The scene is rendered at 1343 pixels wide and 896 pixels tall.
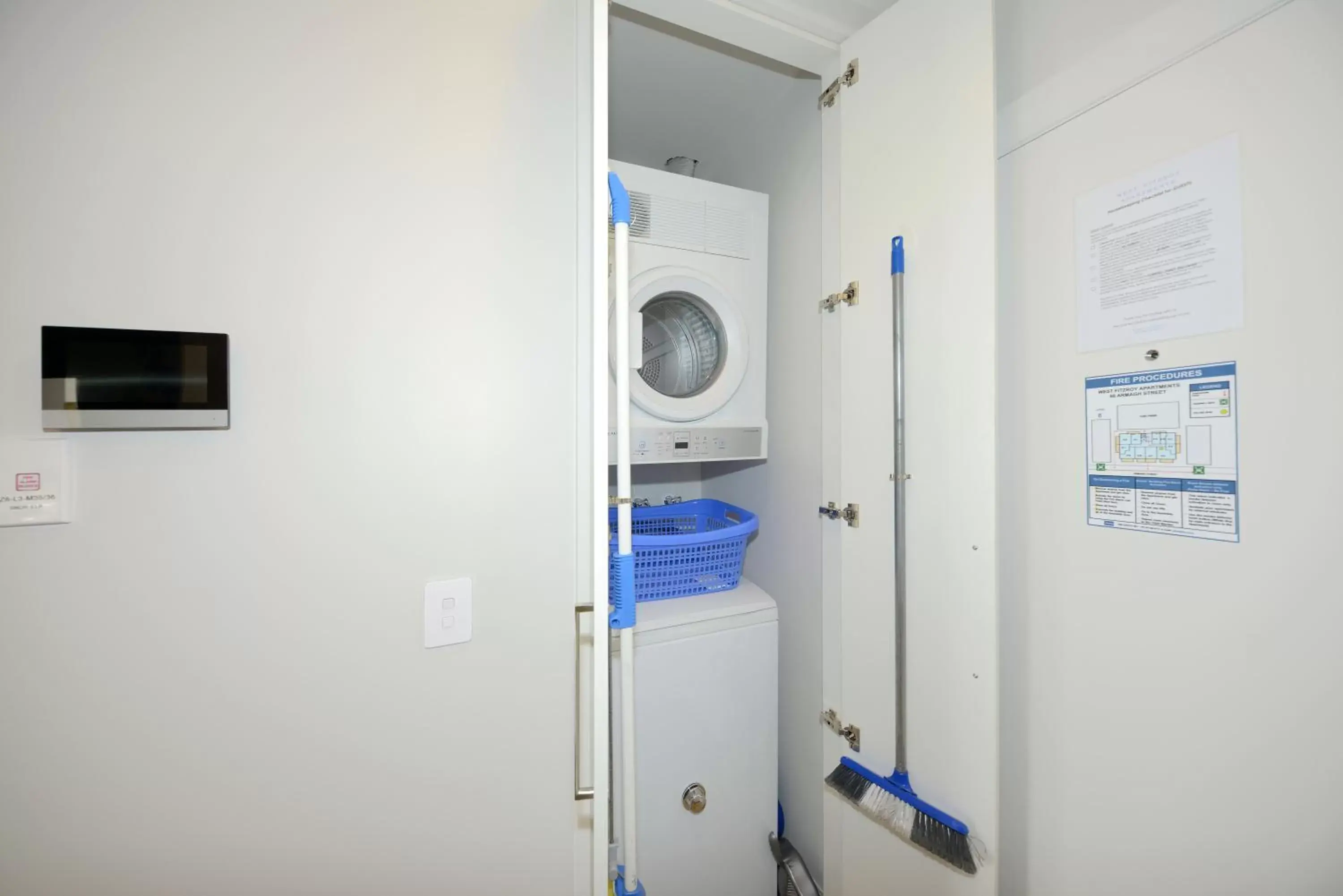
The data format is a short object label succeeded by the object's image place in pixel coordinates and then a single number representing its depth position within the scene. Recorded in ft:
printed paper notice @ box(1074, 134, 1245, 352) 2.73
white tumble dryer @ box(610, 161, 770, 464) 5.04
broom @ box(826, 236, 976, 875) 3.78
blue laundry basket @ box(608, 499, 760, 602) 4.94
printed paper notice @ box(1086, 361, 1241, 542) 2.76
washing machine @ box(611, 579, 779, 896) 4.46
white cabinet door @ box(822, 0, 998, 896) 3.63
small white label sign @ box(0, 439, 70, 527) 2.45
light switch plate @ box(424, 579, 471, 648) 3.25
